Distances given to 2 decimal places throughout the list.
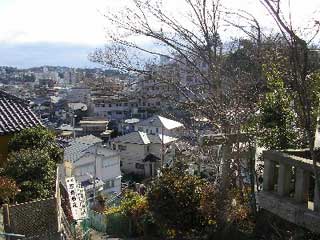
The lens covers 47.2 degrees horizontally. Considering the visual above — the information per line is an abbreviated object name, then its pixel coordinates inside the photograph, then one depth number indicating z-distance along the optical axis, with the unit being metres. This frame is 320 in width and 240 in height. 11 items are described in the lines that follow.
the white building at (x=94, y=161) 24.91
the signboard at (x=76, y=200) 9.95
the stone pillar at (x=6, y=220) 6.73
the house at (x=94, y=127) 48.40
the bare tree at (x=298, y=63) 3.44
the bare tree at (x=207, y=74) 8.83
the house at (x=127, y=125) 43.61
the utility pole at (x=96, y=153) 24.14
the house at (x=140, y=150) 32.35
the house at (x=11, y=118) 11.01
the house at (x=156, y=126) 33.43
